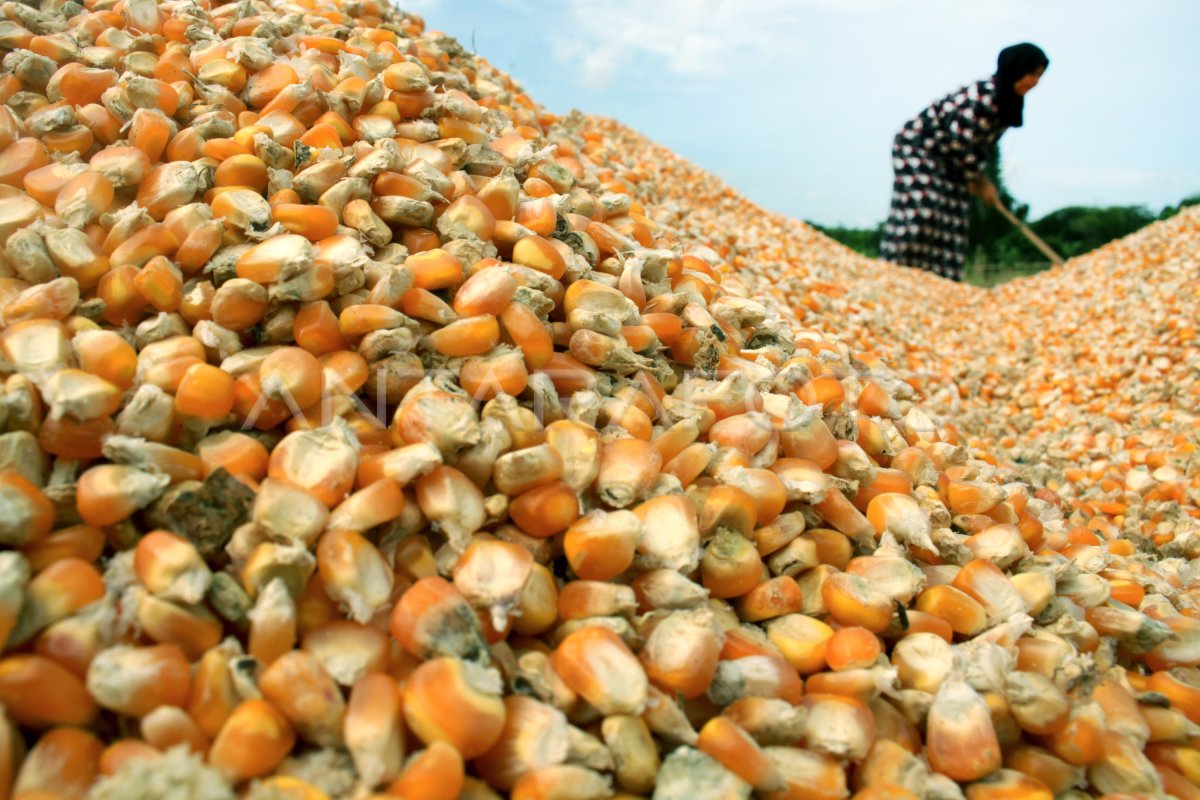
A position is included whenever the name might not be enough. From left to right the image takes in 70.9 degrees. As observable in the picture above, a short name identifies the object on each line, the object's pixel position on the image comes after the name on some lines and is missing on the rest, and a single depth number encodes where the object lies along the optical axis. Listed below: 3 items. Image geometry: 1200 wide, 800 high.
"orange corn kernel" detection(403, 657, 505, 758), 0.08
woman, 3.03
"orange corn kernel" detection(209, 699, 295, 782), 0.08
